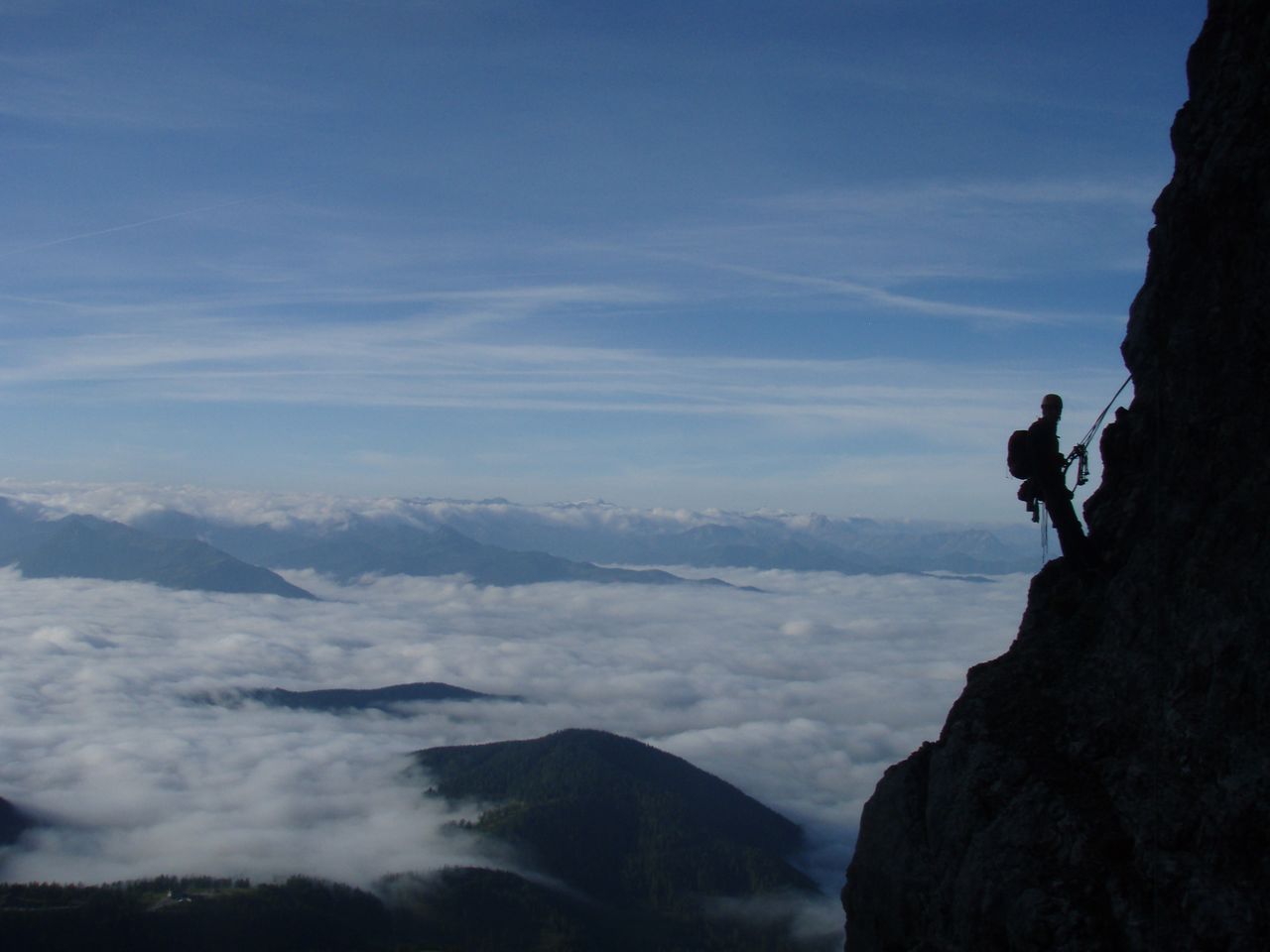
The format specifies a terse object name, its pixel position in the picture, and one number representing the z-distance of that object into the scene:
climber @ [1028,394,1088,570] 16.41
